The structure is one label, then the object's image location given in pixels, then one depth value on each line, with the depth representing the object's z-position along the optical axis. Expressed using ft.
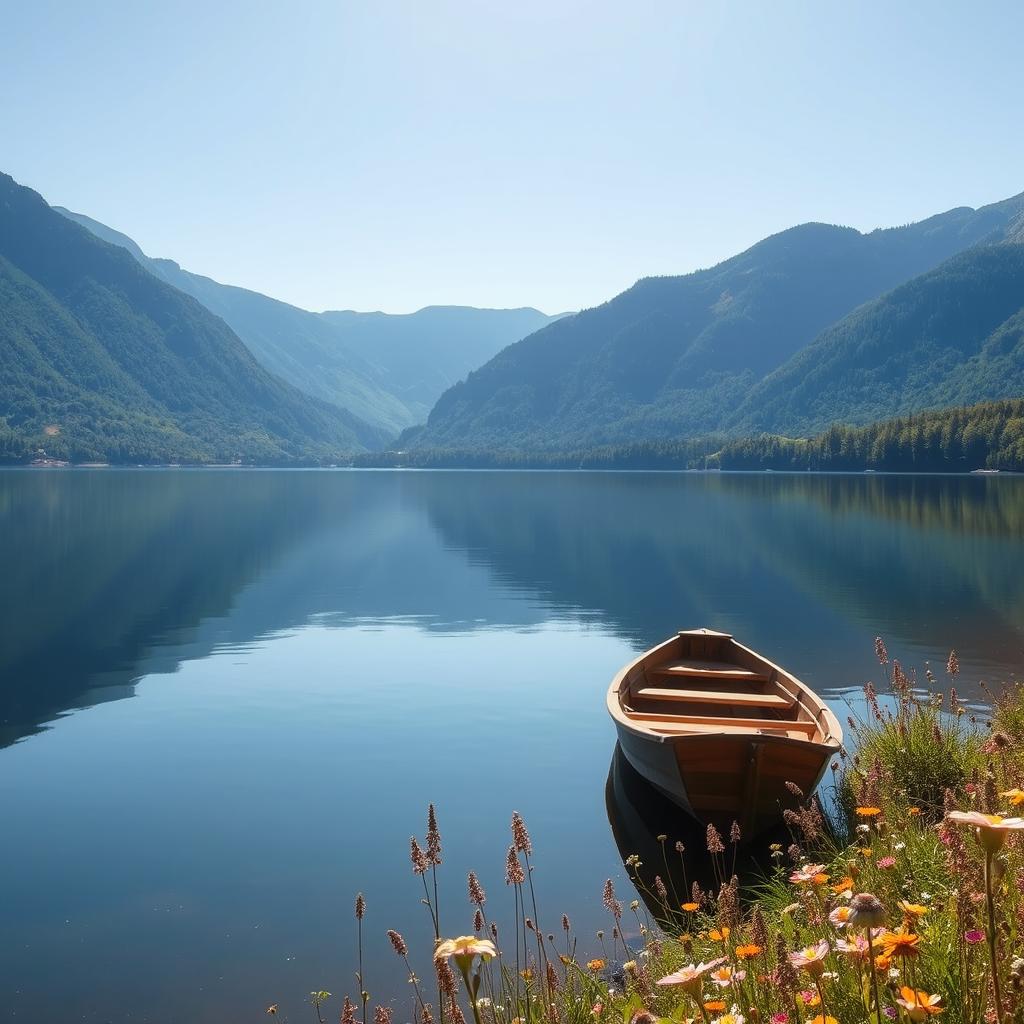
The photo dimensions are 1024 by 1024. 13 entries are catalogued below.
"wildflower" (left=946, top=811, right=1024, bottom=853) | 8.20
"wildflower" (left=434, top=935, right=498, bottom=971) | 9.56
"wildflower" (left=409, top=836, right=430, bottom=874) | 13.64
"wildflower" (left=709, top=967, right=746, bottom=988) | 14.02
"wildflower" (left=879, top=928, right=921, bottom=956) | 10.49
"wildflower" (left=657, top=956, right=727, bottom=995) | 10.49
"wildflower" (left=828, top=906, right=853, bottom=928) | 13.34
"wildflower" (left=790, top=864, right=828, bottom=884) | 17.52
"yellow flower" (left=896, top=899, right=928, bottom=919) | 12.78
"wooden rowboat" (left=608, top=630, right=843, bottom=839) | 37.27
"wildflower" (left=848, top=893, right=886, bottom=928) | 9.71
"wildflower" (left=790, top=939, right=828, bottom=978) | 10.80
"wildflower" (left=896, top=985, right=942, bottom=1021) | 10.60
